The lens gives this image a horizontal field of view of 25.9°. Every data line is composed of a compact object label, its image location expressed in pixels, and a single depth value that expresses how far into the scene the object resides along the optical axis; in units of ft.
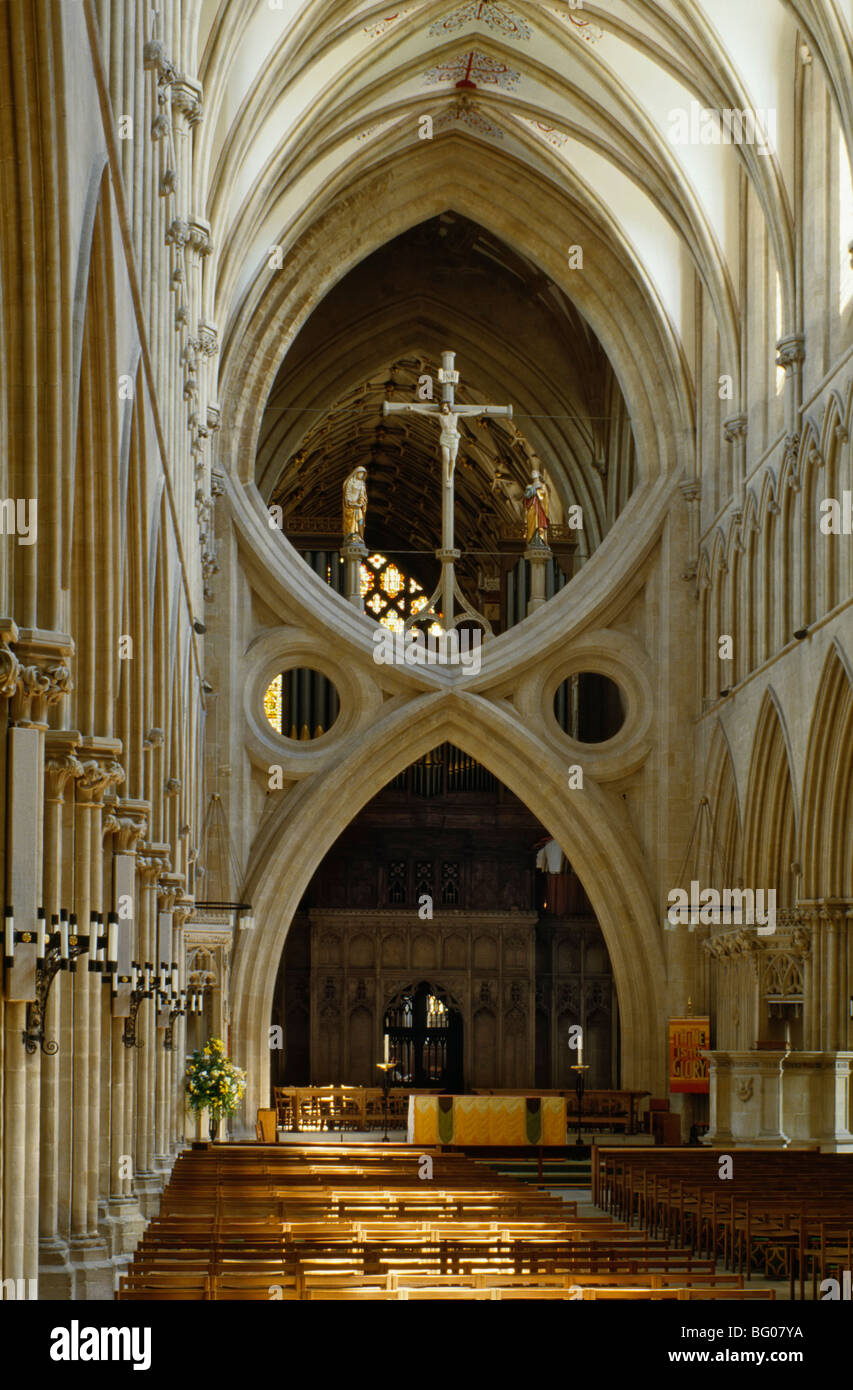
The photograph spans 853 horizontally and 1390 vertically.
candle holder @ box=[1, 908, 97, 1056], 30.01
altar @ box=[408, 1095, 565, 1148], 81.35
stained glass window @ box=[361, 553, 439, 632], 139.54
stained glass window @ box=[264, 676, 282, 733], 118.73
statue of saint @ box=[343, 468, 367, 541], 106.42
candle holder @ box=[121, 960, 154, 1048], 48.83
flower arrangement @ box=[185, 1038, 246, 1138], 79.61
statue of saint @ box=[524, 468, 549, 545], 108.68
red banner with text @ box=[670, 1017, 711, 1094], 89.91
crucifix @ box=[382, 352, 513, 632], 98.43
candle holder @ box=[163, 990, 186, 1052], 67.26
